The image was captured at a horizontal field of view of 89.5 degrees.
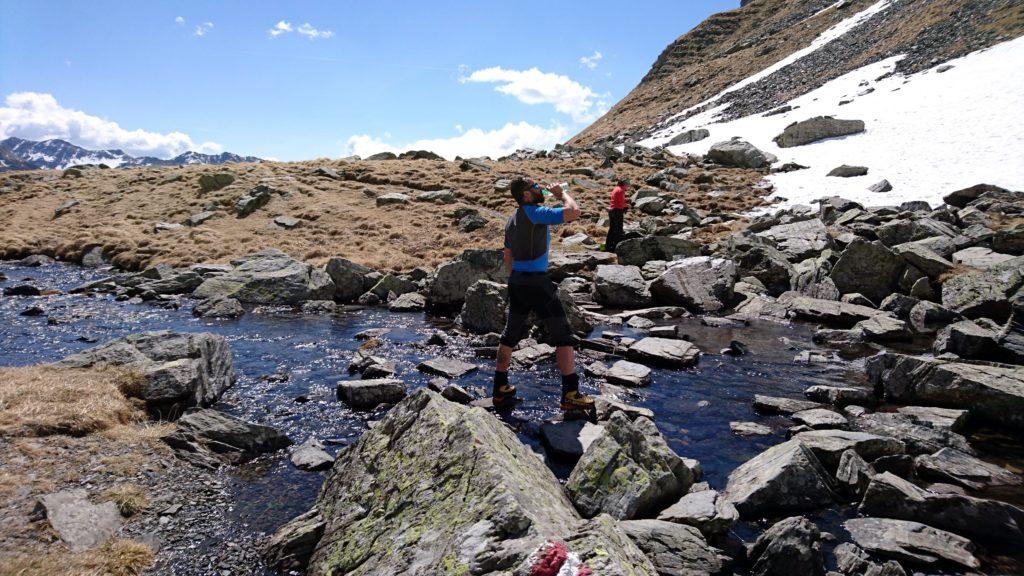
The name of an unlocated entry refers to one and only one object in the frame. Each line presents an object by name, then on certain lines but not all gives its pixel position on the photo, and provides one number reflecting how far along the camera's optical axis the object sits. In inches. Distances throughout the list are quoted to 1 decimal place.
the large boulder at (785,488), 270.5
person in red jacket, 1055.6
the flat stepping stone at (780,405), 408.8
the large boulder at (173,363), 374.6
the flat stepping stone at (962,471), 299.0
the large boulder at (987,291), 596.1
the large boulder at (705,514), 241.8
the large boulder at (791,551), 216.5
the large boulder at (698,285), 783.1
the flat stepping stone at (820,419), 370.3
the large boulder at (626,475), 253.6
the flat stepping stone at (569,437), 330.6
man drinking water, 373.4
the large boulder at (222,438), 313.0
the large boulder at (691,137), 2561.0
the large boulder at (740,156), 1914.4
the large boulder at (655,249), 974.4
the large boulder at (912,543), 230.5
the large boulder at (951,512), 246.8
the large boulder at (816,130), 1941.4
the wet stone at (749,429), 373.1
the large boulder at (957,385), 365.4
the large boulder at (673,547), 214.8
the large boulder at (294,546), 219.1
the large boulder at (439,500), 155.6
